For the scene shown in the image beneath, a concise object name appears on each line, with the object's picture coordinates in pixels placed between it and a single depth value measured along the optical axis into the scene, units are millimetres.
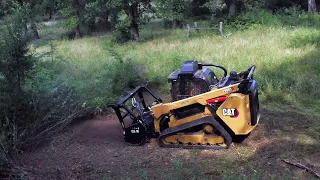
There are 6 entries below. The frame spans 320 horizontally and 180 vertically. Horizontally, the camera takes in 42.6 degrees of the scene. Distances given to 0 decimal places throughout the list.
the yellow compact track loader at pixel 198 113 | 6227
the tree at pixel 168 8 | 19344
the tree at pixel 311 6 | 25403
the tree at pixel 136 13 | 19531
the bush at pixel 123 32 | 19438
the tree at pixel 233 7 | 26528
